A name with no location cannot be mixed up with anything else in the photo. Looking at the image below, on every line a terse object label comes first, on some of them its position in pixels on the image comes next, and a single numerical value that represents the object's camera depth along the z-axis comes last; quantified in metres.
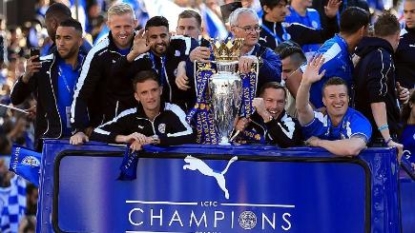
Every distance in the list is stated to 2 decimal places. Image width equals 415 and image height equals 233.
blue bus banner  16.25
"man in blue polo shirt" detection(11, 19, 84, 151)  19.71
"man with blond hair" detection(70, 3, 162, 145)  18.68
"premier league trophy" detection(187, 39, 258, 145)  17.23
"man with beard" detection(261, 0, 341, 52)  22.51
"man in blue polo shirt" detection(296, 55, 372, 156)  16.68
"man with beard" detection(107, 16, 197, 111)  18.39
